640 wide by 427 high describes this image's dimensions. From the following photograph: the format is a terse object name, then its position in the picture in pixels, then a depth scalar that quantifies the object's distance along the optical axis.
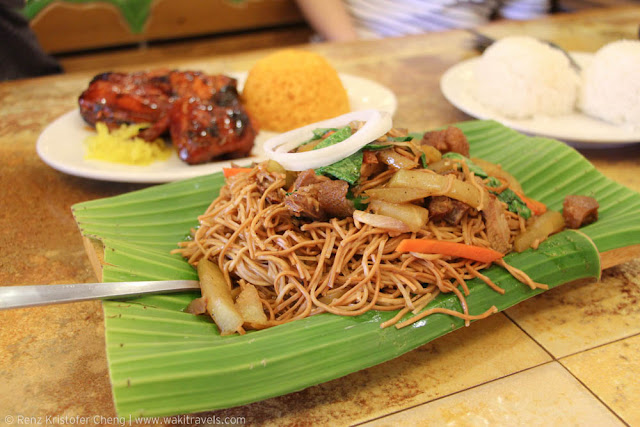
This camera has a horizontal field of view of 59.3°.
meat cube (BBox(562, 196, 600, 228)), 0.31
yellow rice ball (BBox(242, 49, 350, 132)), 0.46
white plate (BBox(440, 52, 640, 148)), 0.41
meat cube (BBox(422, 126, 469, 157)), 0.33
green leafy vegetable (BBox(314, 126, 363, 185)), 0.27
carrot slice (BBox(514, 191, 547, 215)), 0.32
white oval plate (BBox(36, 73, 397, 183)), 0.37
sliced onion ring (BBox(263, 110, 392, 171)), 0.28
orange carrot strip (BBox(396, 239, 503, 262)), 0.27
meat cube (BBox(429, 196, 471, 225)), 0.28
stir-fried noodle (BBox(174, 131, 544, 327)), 0.26
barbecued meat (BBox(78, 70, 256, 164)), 0.40
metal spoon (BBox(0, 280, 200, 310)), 0.21
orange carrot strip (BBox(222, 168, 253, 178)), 0.33
